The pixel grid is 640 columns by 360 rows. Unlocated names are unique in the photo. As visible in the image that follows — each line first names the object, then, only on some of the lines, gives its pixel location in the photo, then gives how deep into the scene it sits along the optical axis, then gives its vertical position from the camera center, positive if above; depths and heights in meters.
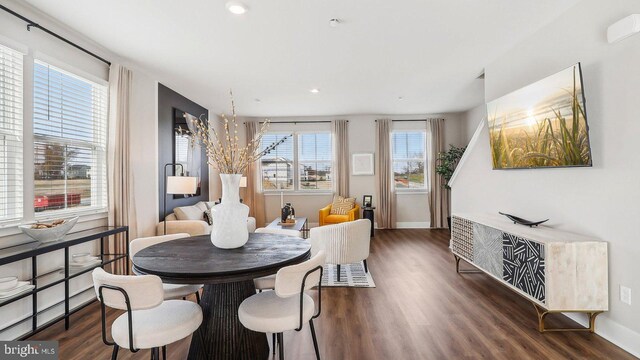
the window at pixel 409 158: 7.24 +0.58
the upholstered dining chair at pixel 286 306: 1.58 -0.74
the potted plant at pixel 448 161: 6.65 +0.47
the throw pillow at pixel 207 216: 5.10 -0.57
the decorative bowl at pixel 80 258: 2.84 -0.72
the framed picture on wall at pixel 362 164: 7.13 +0.44
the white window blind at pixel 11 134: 2.35 +0.42
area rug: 3.52 -1.21
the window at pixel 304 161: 7.28 +0.53
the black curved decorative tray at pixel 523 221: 2.80 -0.41
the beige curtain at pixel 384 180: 7.04 +0.04
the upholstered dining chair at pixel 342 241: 3.48 -0.70
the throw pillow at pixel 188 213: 4.58 -0.47
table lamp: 4.02 -0.02
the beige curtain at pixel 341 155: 7.05 +0.66
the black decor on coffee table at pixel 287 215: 5.14 -0.57
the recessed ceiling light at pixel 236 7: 2.48 +1.52
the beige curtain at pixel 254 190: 7.09 -0.17
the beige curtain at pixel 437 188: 7.03 -0.16
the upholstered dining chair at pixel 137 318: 1.41 -0.64
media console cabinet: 2.26 -0.73
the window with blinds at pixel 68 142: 2.67 +0.44
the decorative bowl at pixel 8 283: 2.11 -0.71
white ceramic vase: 2.03 -0.24
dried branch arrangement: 2.02 +0.18
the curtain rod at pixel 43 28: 2.37 +1.41
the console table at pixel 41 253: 2.14 -0.55
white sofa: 4.20 -0.57
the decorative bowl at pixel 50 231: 2.36 -0.39
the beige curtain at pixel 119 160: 3.35 +0.29
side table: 6.41 -0.68
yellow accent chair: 5.76 -0.70
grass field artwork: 2.36 +0.53
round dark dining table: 1.58 -0.49
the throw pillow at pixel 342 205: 6.26 -0.50
